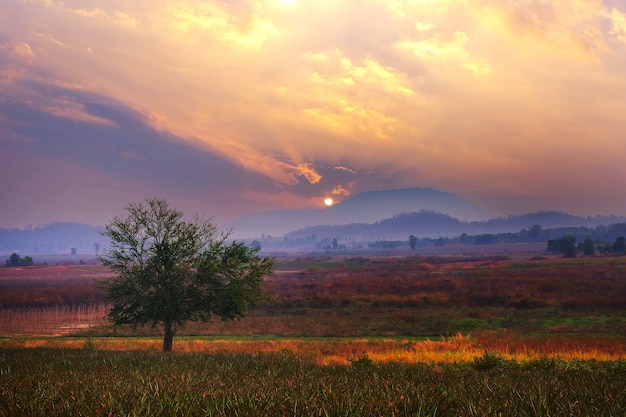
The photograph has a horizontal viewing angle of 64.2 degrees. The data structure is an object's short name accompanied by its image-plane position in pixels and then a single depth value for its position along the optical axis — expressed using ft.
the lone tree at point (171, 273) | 95.14
